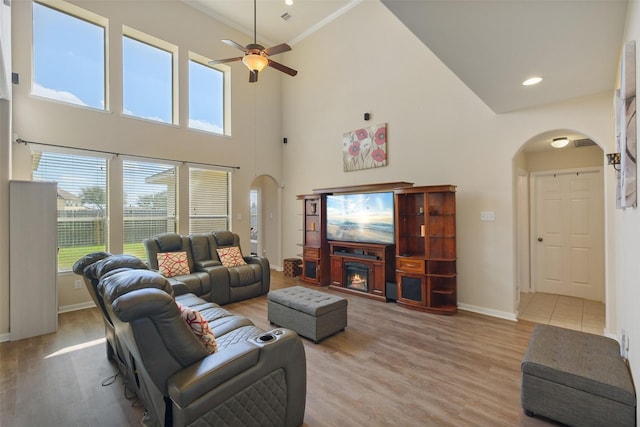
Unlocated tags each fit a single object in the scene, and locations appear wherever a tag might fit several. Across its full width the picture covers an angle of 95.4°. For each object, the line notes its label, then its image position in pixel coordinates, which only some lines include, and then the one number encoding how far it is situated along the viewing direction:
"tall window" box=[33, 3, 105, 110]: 4.33
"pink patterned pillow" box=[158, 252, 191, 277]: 4.32
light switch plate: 4.05
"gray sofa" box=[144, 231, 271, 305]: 4.29
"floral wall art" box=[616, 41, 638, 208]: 1.58
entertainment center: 4.20
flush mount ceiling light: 4.13
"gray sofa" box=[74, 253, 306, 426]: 1.40
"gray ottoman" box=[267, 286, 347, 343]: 3.13
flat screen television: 4.77
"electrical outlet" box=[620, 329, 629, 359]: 2.01
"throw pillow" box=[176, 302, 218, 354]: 1.70
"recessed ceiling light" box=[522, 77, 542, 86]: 2.75
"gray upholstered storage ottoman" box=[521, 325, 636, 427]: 1.72
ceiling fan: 3.50
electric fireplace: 4.98
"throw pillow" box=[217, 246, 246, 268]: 4.88
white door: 4.53
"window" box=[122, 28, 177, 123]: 5.13
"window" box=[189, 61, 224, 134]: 5.97
